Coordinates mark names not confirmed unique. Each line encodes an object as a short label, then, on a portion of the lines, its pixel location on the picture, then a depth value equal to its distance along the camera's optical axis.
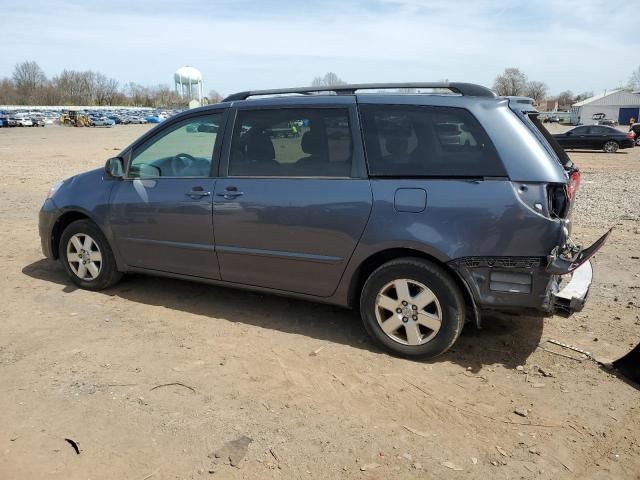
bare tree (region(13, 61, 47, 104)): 131.62
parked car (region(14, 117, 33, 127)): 66.75
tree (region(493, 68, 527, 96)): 92.59
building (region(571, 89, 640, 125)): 78.56
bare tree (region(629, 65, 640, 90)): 104.44
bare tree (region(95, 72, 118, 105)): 146.25
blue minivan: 3.59
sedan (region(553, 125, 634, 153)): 27.72
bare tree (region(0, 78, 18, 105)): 129.12
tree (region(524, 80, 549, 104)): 107.62
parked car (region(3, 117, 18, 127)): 66.44
